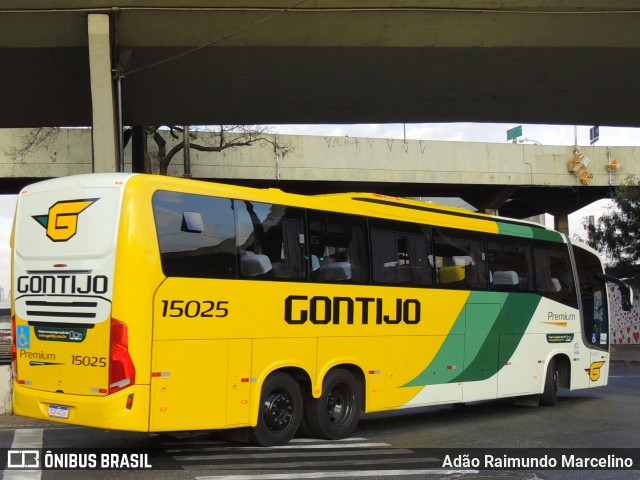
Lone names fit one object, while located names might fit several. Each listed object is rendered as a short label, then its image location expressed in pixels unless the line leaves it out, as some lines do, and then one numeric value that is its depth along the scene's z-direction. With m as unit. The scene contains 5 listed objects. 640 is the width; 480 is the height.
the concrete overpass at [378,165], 29.41
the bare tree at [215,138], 30.33
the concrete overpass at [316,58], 15.69
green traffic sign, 44.12
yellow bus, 8.24
